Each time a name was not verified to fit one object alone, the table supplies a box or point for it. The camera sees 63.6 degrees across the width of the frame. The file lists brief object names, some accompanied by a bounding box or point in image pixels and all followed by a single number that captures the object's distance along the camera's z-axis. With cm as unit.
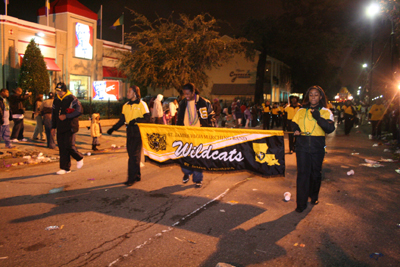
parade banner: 523
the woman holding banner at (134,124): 664
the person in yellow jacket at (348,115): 1841
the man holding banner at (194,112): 625
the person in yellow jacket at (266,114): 2027
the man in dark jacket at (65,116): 720
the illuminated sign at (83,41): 2864
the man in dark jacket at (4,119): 959
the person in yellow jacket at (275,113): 2280
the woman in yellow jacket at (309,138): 502
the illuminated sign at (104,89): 2589
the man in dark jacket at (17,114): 1170
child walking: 1152
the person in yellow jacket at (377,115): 1638
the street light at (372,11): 1662
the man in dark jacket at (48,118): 1132
